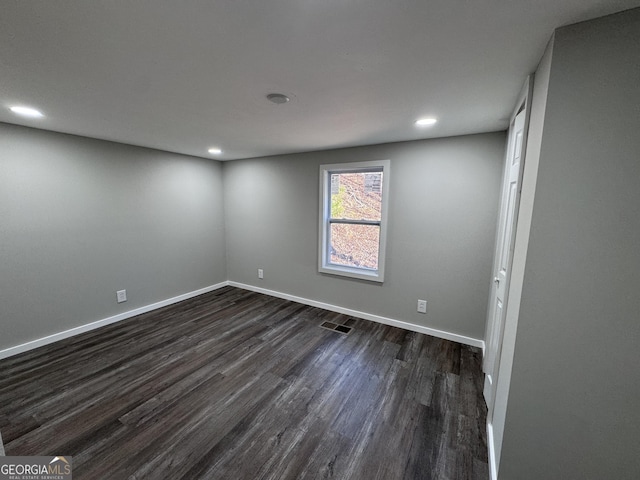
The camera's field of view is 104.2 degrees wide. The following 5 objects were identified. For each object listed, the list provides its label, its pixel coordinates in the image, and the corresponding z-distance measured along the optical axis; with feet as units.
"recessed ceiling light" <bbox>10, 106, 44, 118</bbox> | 6.28
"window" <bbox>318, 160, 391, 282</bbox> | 10.24
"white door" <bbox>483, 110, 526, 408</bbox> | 5.07
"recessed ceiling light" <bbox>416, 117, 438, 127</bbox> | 6.84
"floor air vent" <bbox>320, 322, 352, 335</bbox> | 10.02
